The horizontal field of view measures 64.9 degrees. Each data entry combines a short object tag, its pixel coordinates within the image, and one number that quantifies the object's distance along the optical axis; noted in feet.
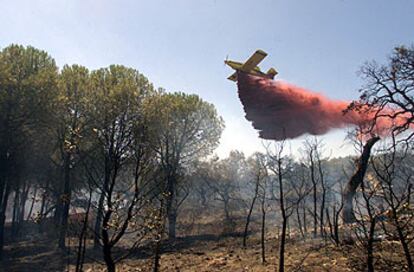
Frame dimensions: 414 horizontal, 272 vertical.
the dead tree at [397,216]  27.58
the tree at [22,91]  79.25
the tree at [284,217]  44.06
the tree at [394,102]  84.68
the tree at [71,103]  88.69
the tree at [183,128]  102.27
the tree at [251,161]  283.01
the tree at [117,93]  79.97
